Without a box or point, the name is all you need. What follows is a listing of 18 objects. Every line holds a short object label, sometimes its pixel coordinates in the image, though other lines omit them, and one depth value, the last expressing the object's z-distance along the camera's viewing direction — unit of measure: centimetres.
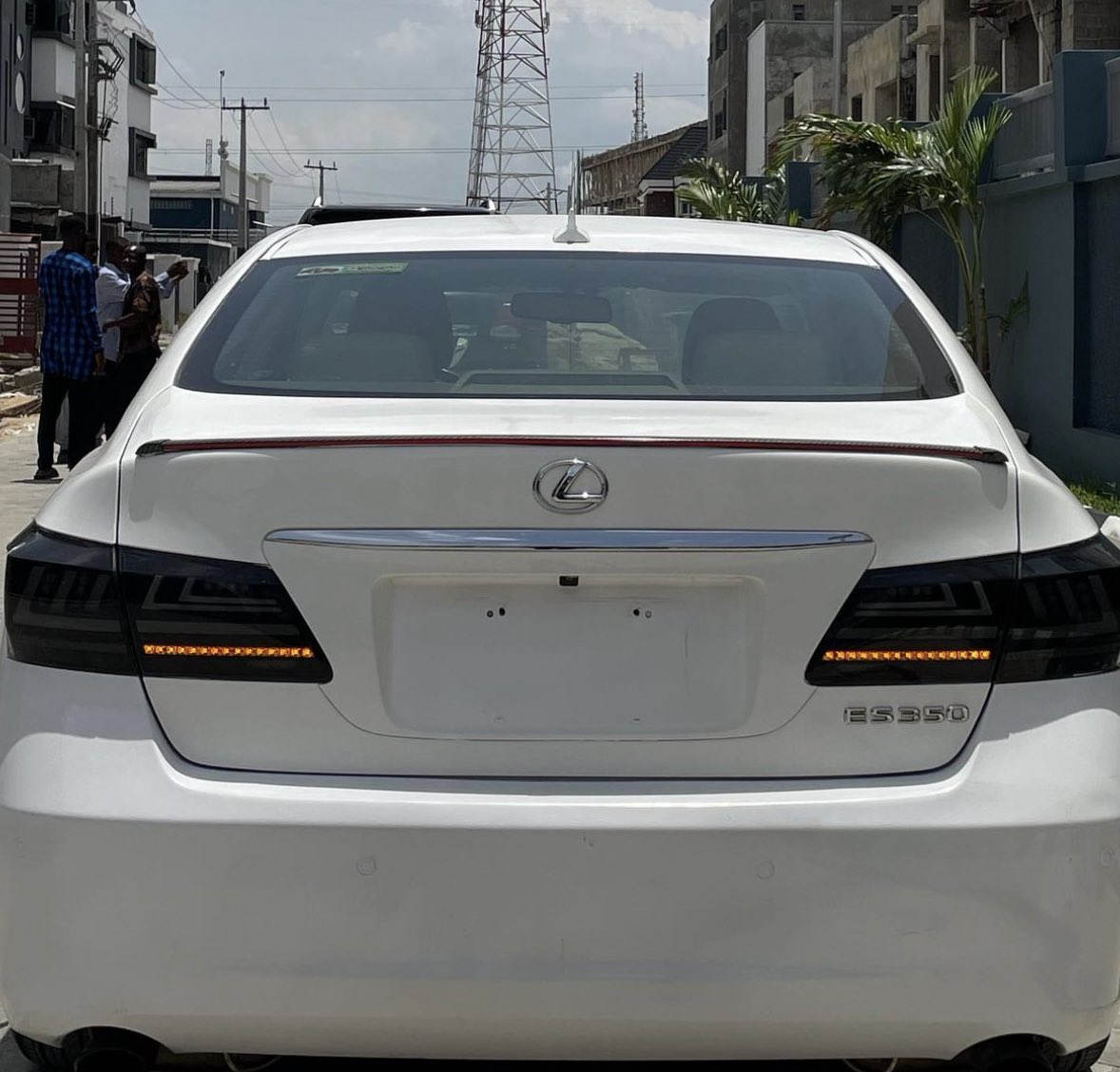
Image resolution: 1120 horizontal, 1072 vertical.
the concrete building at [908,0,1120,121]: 3152
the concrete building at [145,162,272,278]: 10875
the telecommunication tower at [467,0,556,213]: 8906
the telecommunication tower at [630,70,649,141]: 13575
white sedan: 265
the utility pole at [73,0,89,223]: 3744
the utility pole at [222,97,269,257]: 8275
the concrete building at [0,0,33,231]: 4831
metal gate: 2662
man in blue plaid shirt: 1285
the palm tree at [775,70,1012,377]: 1723
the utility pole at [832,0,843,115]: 4911
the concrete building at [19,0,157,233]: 4094
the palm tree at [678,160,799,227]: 3066
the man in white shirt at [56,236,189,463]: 1337
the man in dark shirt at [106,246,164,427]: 1336
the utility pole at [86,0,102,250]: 3834
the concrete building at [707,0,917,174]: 6744
